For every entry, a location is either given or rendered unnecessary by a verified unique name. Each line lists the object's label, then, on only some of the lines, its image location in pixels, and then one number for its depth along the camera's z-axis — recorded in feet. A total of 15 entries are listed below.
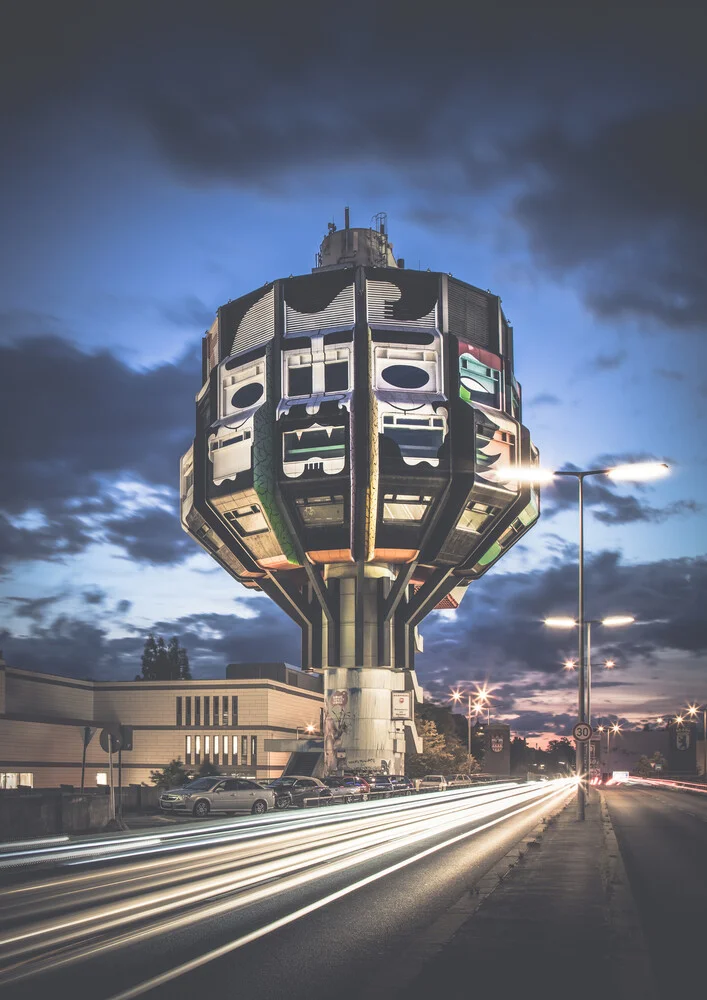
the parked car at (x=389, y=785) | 205.57
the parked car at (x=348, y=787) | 179.52
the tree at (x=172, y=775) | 266.16
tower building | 255.29
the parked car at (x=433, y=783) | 251.60
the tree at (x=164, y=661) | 542.57
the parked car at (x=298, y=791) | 155.33
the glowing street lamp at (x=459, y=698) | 338.99
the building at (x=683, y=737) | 603.26
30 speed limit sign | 112.68
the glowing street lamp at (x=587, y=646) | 115.68
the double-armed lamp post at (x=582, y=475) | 97.08
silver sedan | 125.08
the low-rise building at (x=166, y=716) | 293.84
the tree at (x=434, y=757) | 330.75
